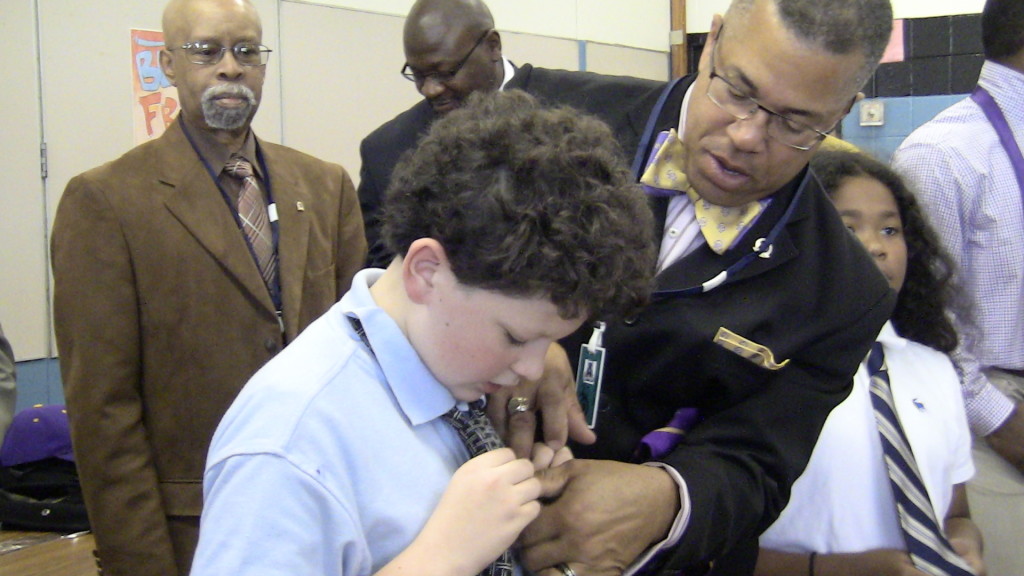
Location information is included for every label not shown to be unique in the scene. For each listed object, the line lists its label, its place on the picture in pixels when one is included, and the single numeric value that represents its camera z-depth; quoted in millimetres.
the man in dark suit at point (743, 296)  1326
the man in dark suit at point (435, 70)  2561
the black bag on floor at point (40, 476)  3707
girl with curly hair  1779
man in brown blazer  1997
